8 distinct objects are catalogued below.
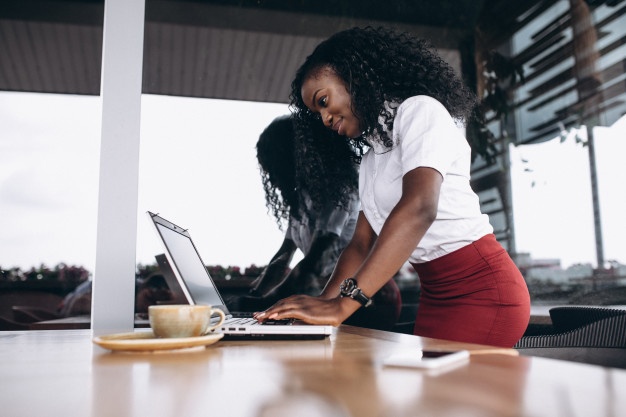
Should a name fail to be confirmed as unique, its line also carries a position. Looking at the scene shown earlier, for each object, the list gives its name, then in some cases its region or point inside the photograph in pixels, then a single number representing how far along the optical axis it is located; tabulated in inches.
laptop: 47.4
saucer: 36.7
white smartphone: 27.6
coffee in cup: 39.5
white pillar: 88.6
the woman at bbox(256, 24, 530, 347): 56.7
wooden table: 20.0
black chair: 66.9
